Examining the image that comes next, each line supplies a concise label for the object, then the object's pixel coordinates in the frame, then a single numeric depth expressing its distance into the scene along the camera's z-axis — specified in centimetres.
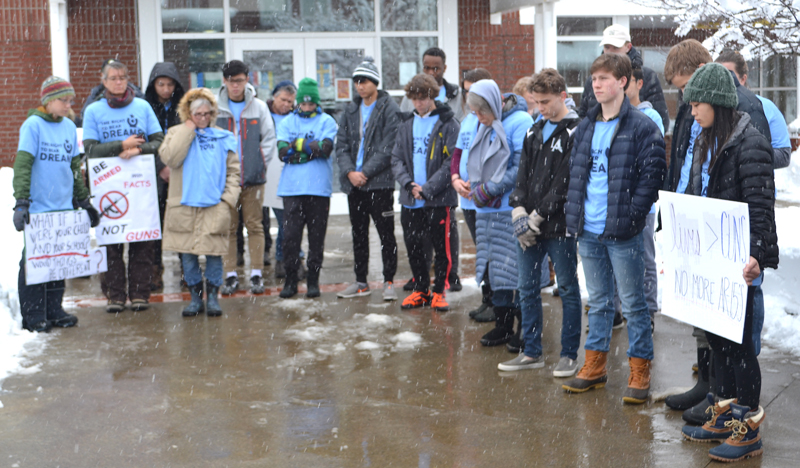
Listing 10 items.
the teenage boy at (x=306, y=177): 768
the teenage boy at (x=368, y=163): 750
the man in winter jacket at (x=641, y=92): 660
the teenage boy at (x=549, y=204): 521
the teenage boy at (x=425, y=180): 702
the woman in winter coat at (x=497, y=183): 600
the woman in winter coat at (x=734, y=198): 395
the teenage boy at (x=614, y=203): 471
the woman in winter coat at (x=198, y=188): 713
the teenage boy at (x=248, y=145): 813
